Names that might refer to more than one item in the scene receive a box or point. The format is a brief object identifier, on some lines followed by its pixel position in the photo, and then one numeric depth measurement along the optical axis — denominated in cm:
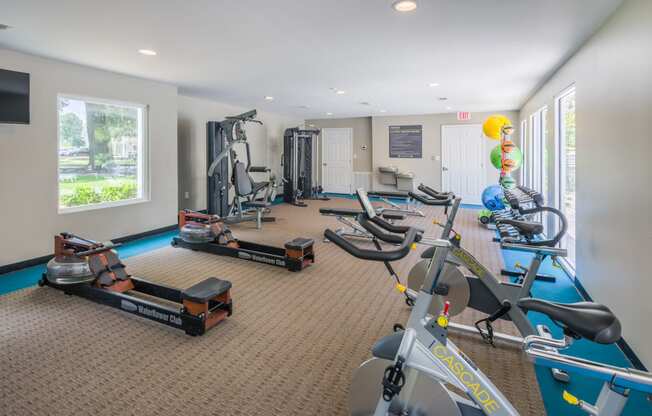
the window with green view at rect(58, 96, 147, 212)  460
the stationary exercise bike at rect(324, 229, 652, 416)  111
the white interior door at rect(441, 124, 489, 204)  937
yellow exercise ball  651
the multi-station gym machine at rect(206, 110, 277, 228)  633
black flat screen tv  368
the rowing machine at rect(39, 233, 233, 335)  264
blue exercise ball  650
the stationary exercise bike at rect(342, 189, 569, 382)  224
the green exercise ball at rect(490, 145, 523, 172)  605
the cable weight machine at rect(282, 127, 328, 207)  944
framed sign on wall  998
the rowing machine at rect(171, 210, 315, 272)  411
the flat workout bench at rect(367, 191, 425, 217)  643
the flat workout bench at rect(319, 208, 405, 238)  508
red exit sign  933
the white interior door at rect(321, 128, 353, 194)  1112
